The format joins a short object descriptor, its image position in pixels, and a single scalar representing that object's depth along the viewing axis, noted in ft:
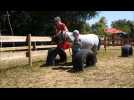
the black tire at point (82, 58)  31.17
